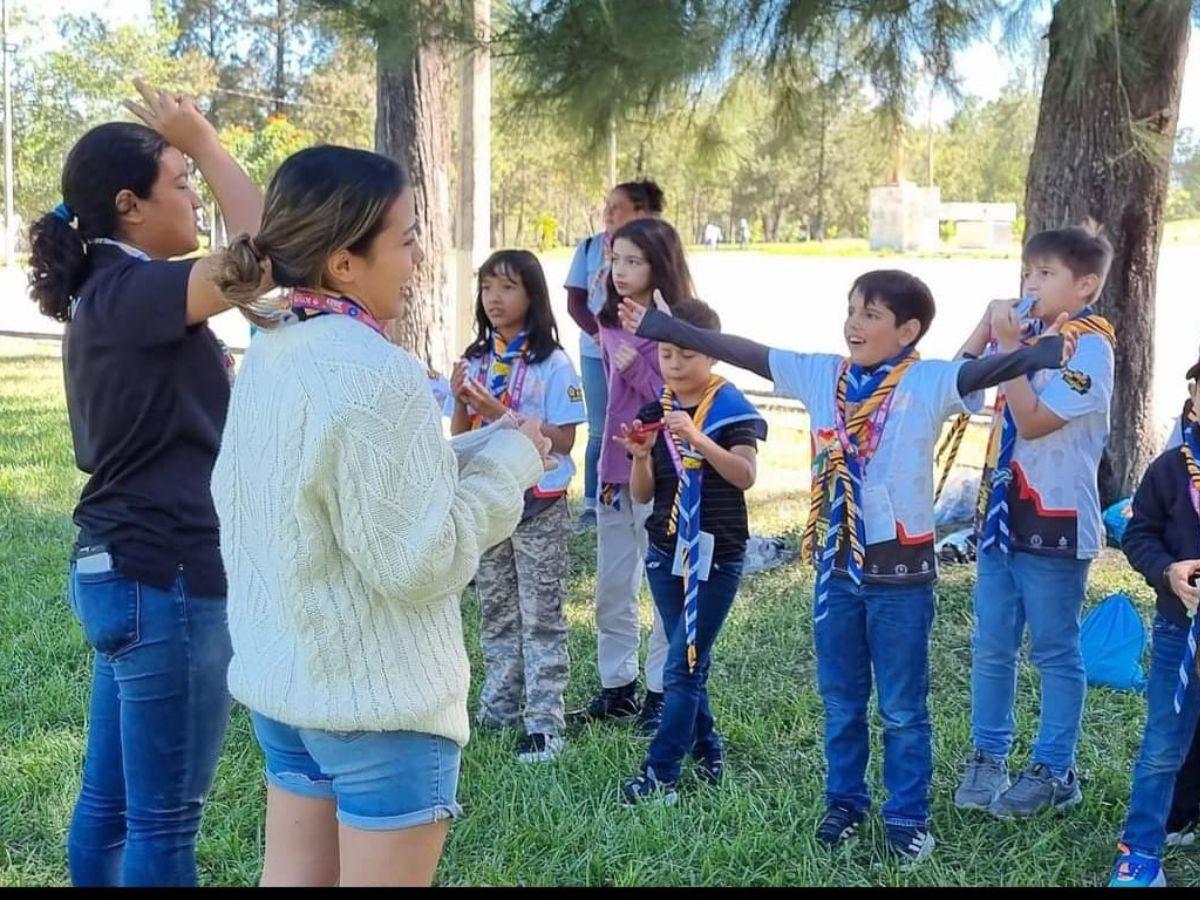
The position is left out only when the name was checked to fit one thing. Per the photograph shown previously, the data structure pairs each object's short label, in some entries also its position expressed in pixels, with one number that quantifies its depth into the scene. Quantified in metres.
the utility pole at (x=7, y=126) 34.06
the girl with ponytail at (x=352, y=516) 1.63
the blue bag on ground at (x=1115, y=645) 4.19
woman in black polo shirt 2.10
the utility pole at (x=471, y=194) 9.94
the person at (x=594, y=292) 5.02
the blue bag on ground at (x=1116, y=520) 5.57
